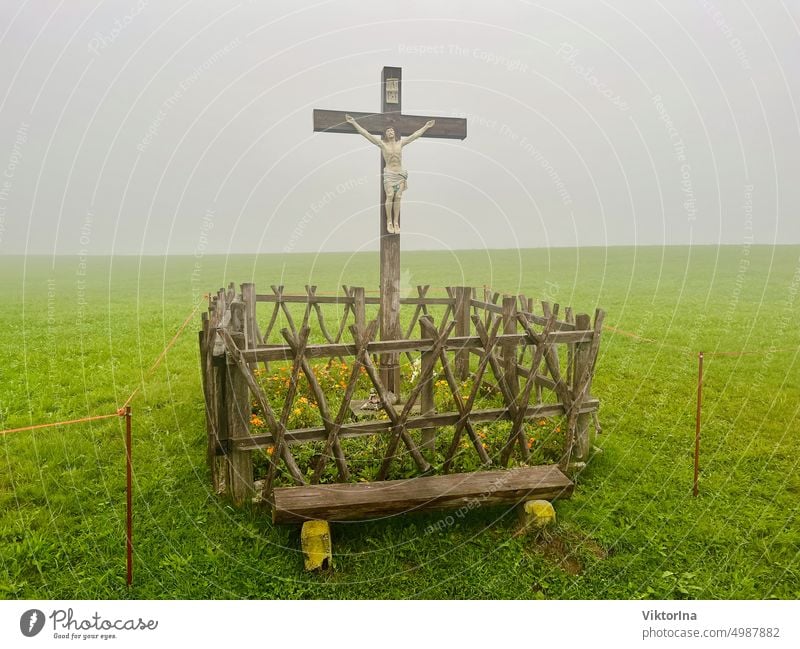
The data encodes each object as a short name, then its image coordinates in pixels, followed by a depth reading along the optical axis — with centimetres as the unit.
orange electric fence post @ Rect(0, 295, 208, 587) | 401
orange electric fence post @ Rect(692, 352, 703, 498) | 575
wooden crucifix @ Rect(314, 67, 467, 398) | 829
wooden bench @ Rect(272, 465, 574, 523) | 466
